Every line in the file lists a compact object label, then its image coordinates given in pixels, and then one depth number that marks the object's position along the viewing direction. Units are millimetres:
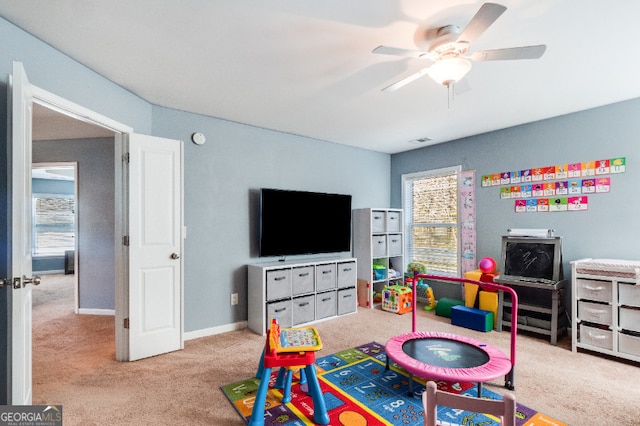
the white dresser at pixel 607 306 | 2859
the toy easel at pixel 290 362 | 1989
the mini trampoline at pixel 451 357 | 2166
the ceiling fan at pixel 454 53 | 1772
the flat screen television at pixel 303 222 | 3965
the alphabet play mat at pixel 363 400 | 2074
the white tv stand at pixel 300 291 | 3658
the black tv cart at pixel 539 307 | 3359
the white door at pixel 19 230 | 1639
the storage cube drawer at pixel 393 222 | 4969
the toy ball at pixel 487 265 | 3922
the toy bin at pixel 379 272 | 4906
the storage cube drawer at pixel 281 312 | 3663
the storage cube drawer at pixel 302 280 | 3865
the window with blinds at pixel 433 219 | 4809
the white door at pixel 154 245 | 2955
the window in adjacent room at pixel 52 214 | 7828
